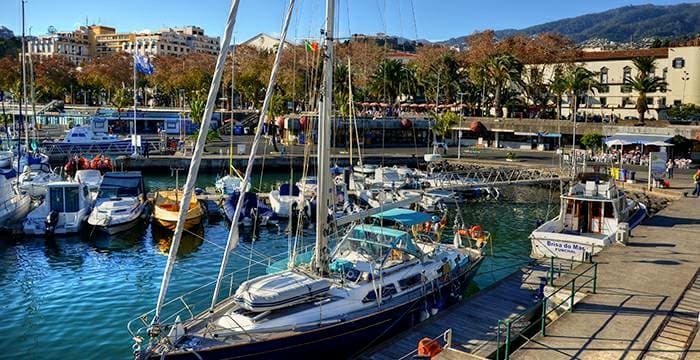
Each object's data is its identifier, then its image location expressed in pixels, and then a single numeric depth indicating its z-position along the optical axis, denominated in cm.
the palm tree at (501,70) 8675
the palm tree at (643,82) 7681
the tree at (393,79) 10131
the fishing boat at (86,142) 6875
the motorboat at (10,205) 3609
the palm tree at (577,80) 7975
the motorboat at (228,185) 4622
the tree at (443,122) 7400
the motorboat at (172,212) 3712
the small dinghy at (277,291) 1614
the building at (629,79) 8569
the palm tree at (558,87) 8125
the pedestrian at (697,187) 4372
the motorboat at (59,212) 3509
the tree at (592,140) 6775
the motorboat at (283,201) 4028
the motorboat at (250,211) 3888
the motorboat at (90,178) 4569
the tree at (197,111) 7181
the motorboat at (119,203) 3594
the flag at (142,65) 6664
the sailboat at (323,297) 1511
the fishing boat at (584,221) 2761
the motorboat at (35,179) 4481
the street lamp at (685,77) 8562
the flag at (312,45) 2166
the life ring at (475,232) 2936
